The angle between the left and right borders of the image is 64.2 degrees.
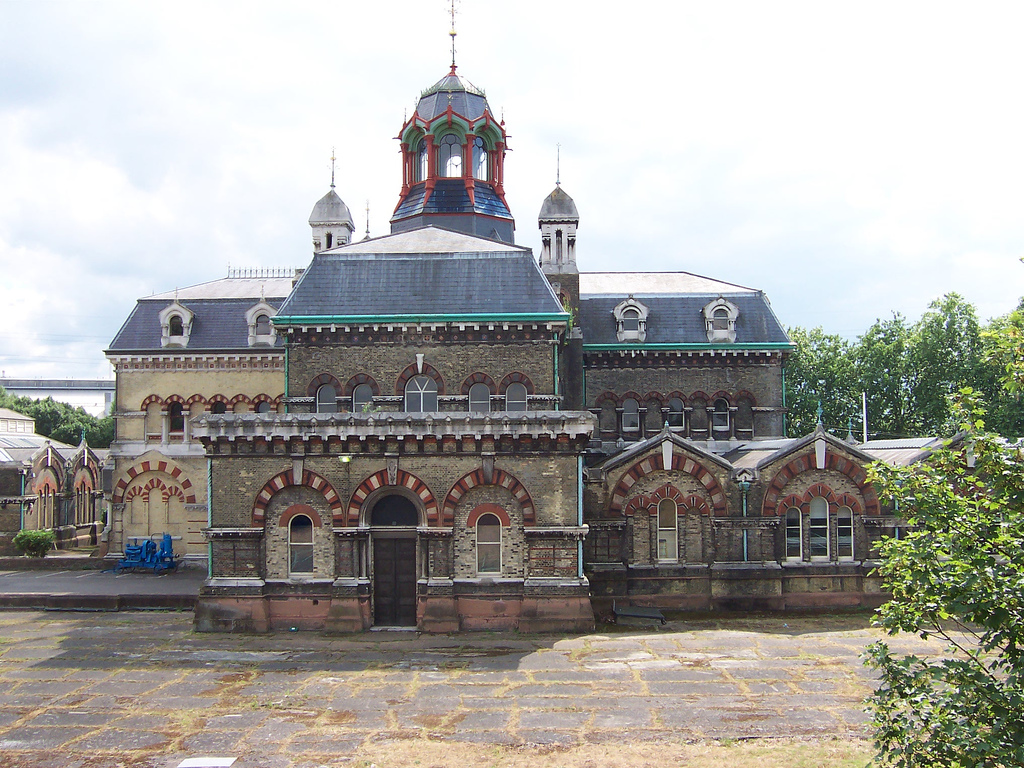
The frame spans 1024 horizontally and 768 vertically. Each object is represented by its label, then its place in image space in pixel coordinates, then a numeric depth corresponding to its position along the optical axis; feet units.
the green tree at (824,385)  177.99
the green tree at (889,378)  171.12
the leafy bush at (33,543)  130.11
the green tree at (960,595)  30.83
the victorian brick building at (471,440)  79.82
